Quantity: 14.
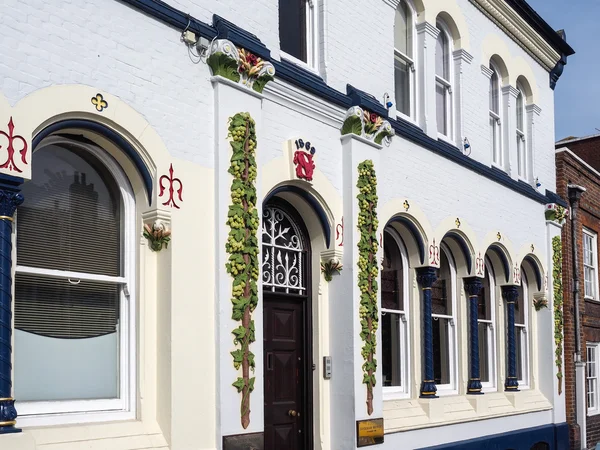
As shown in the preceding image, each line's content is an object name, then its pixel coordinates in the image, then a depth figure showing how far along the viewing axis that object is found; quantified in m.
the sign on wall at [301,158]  9.32
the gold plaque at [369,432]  9.78
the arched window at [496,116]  15.14
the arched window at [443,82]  13.30
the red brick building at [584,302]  17.11
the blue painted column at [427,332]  11.83
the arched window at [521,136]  16.12
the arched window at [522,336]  15.70
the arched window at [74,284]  6.69
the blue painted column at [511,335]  14.71
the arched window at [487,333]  14.31
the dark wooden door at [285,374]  9.38
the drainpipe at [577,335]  17.19
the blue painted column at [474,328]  13.27
